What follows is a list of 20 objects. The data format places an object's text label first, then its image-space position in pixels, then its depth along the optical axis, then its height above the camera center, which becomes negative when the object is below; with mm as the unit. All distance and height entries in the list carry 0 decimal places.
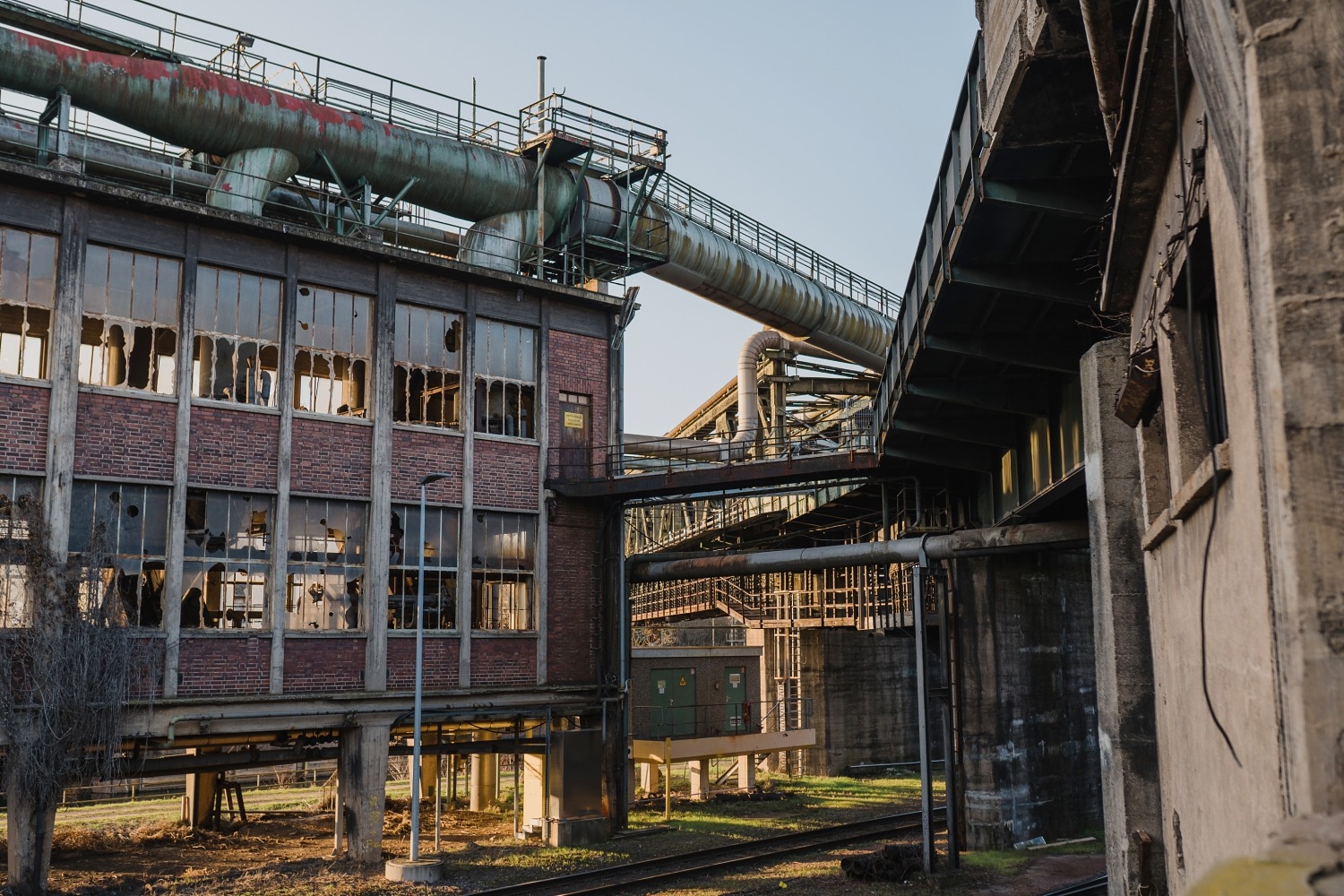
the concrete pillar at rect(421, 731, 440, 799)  28062 -3239
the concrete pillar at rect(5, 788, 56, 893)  16984 -2841
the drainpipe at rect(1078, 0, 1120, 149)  7145 +3513
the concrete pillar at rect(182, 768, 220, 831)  23297 -3115
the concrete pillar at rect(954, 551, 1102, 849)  20531 -1245
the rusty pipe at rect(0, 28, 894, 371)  20141 +9153
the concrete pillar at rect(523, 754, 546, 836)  22953 -2999
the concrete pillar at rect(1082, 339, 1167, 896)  11234 +135
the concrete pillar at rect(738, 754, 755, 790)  29109 -3389
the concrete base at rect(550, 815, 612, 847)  22141 -3614
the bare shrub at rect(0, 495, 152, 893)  17172 -613
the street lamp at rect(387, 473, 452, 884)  18250 -3435
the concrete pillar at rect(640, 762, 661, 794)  28469 -3448
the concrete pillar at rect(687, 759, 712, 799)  27781 -3369
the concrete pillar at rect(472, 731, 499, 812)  26969 -3212
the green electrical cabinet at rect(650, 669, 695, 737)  31141 -1781
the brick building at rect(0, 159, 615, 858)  18672 +3099
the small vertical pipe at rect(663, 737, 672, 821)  24742 -2943
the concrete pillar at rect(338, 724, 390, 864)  20172 -2541
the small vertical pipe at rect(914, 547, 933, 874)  17906 -1350
